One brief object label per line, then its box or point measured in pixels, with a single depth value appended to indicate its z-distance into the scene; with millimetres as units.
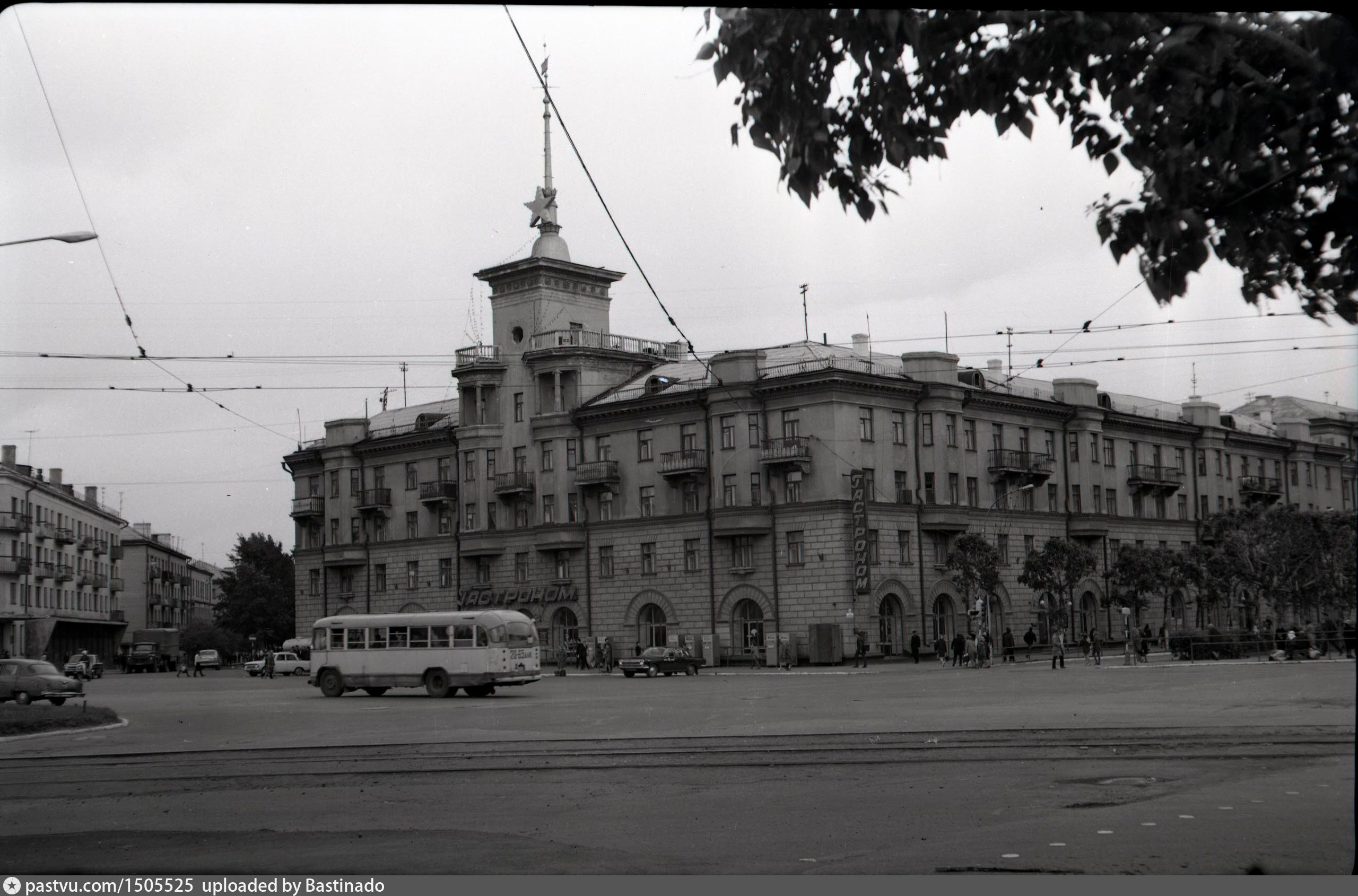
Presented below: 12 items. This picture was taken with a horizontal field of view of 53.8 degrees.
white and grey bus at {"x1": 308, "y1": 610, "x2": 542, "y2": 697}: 36562
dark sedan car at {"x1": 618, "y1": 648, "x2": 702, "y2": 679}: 49156
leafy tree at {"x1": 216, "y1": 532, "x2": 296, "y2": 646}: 102062
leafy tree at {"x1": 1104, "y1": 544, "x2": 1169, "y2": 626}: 53156
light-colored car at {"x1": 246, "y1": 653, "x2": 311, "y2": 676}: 68000
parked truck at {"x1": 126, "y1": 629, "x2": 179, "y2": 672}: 90562
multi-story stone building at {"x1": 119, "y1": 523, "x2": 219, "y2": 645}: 114000
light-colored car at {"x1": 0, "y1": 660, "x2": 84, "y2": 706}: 38062
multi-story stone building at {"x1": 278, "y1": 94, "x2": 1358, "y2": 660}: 56469
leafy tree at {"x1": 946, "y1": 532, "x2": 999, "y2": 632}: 53281
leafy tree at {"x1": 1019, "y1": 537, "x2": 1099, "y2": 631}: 53031
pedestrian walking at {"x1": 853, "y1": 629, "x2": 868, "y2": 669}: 54031
